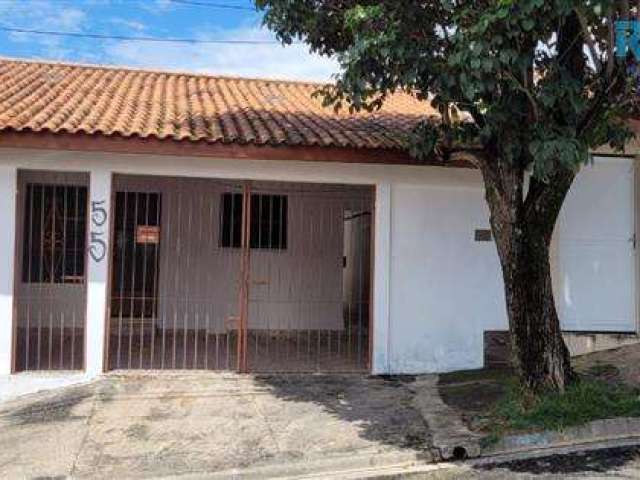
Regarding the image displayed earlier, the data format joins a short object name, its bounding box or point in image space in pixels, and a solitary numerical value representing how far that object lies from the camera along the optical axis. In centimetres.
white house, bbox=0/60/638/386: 892
